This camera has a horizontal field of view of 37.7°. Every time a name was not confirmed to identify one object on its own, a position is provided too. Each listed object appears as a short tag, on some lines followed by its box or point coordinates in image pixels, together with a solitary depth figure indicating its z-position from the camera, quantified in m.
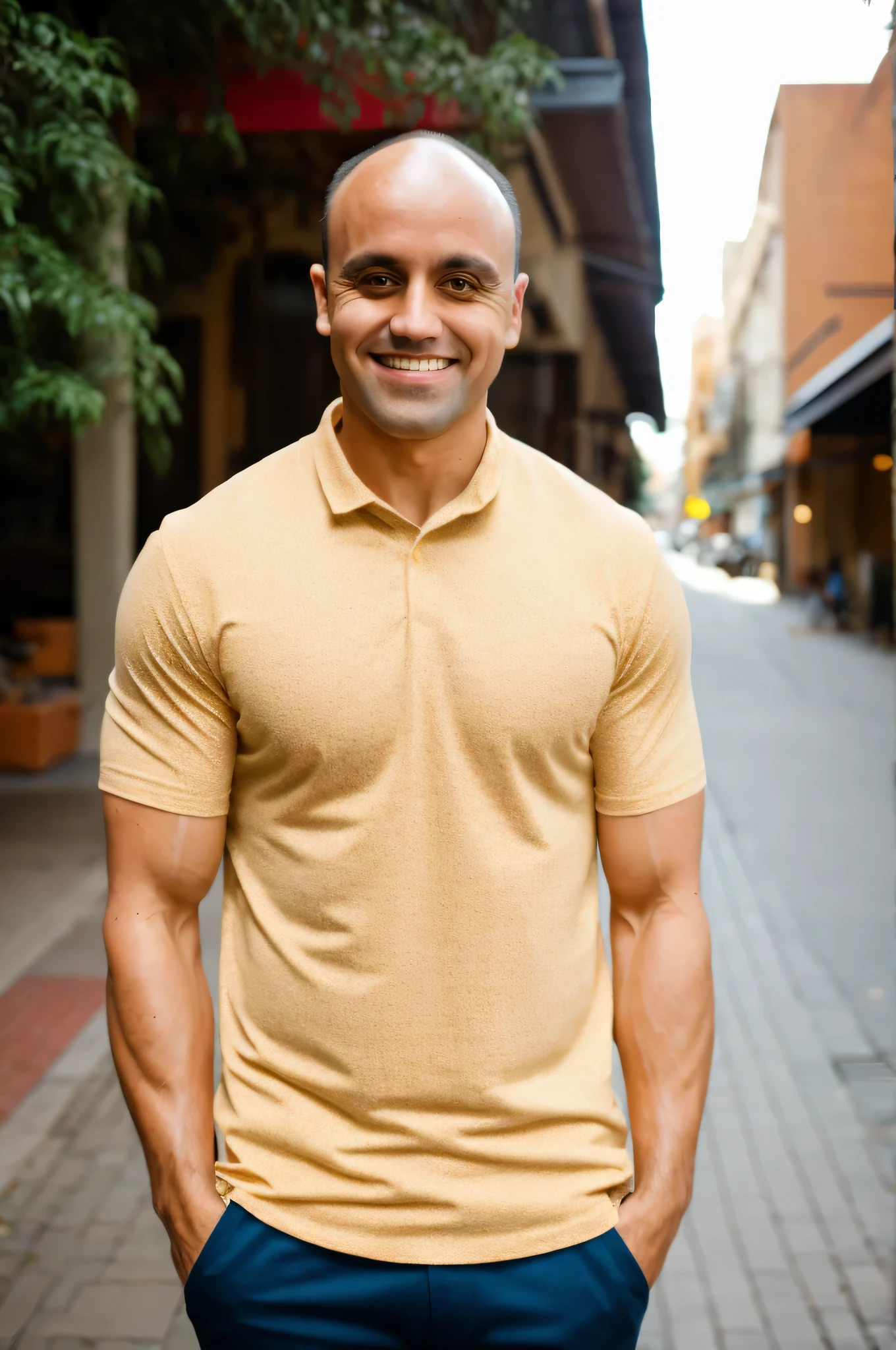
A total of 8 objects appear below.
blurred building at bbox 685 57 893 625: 22.12
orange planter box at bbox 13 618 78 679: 11.91
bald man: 1.59
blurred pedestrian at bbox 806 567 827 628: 23.53
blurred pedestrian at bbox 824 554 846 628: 23.39
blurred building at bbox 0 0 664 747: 10.30
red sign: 8.55
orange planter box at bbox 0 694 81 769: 9.73
